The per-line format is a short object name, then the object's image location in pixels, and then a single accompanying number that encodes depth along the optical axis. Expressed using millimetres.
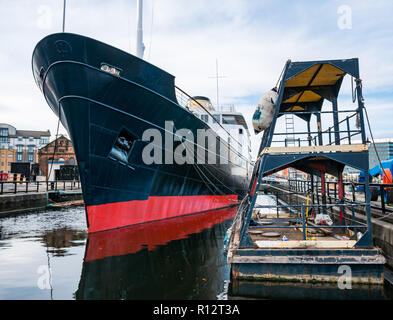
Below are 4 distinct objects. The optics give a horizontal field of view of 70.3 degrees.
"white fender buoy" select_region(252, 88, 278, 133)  5879
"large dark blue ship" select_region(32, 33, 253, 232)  8273
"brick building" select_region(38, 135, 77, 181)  46312
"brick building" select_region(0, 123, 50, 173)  70125
